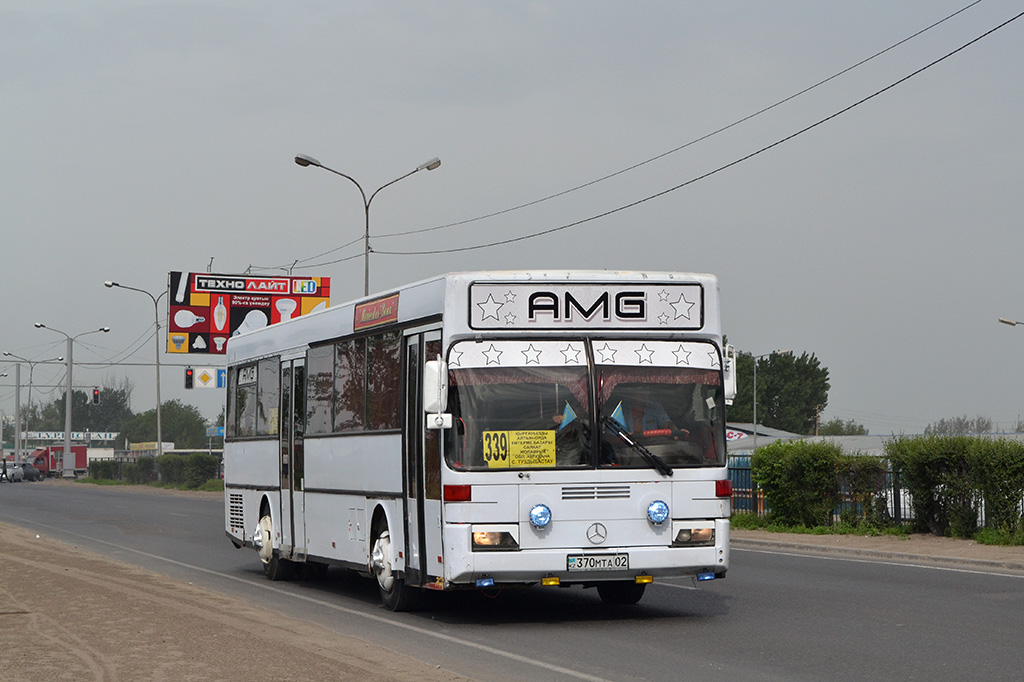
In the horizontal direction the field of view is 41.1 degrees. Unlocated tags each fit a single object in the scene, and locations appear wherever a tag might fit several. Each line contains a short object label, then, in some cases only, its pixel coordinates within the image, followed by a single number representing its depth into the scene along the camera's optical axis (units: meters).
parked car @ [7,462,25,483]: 90.94
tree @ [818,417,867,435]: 160.11
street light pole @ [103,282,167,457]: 70.26
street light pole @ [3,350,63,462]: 111.62
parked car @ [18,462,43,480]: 94.50
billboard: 61.78
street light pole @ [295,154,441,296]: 41.12
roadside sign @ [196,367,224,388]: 69.00
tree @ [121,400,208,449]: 197.62
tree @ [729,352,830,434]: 135.38
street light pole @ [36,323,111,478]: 87.04
